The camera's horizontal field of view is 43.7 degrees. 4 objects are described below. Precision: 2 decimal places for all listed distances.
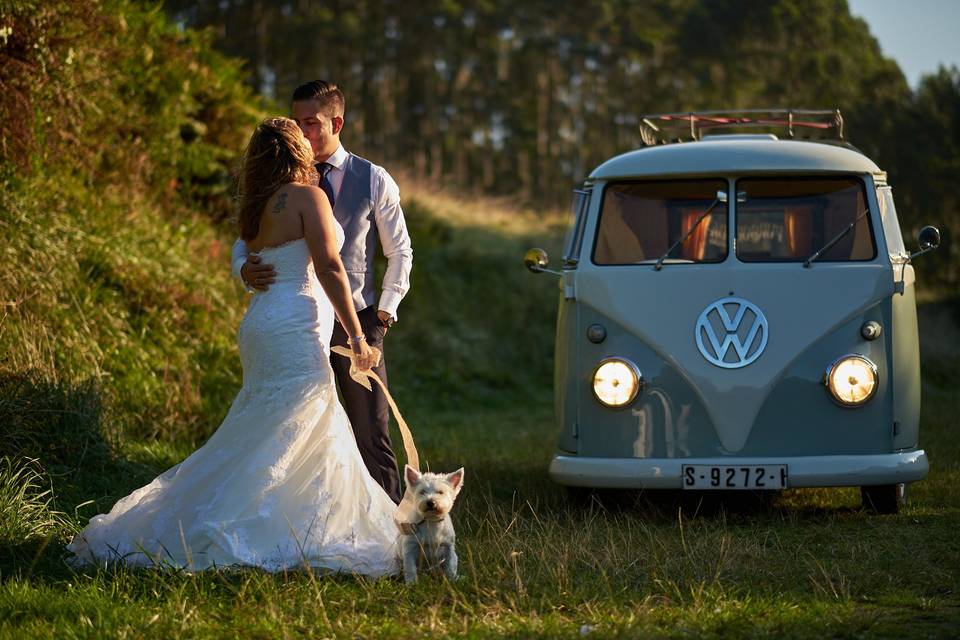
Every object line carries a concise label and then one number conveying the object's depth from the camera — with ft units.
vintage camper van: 22.56
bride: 17.56
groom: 21.18
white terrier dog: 16.63
